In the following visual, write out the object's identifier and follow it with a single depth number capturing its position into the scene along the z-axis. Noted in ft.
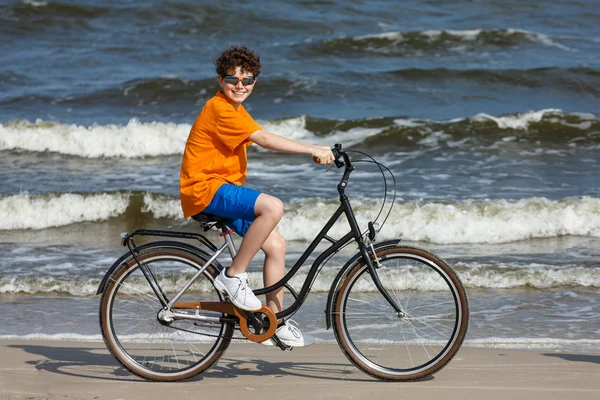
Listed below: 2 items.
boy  28.76
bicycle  30.07
